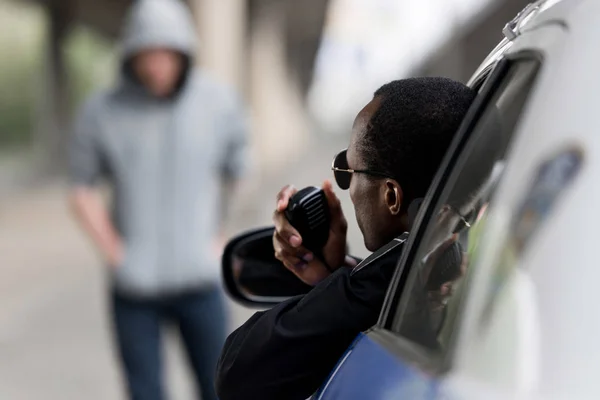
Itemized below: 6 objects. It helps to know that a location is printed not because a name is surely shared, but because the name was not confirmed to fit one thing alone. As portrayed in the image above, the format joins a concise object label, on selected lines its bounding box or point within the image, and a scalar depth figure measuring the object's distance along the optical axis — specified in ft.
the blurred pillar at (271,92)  152.72
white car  8.05
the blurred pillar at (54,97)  141.80
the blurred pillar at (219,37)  92.21
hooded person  30.11
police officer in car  12.10
